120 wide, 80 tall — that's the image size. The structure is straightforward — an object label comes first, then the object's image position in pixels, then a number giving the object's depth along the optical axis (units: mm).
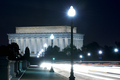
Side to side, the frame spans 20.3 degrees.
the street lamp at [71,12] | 26375
